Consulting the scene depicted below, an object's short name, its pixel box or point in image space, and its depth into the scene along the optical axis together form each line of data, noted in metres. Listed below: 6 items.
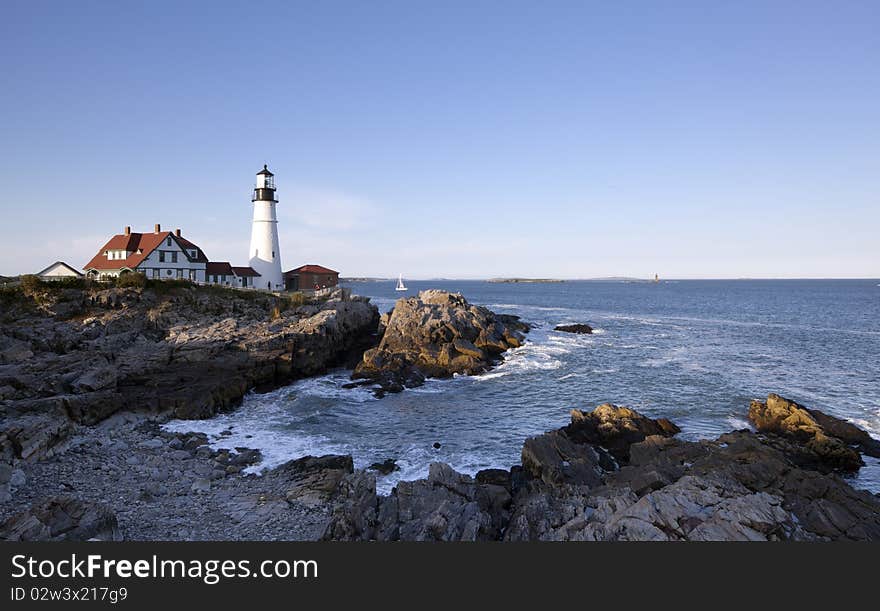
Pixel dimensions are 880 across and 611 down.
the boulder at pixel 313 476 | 14.67
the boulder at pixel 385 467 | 17.48
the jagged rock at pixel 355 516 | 11.31
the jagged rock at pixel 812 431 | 17.91
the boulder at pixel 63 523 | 10.16
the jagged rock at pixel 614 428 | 20.14
